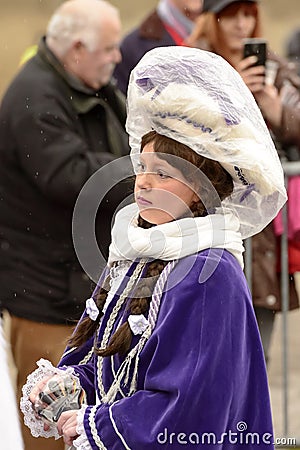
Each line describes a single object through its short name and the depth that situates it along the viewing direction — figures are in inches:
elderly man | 314.5
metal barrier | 329.4
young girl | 179.9
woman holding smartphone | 335.4
